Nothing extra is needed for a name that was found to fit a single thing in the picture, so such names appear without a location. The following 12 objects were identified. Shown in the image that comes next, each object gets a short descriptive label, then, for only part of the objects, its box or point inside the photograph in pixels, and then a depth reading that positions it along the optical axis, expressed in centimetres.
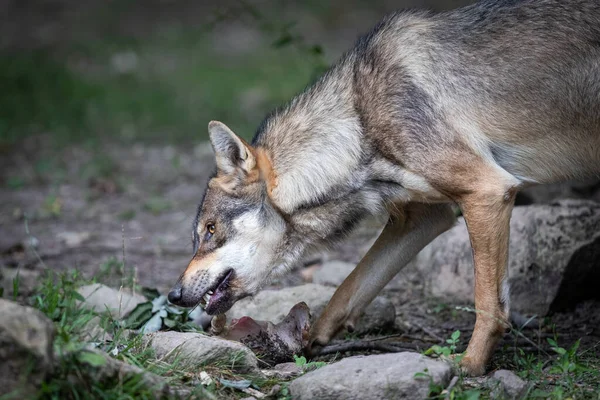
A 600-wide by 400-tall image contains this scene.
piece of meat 996
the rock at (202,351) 887
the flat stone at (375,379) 773
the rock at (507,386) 821
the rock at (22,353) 667
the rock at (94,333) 907
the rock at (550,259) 1193
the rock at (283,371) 926
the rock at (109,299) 1084
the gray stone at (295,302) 1139
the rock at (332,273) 1341
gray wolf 974
